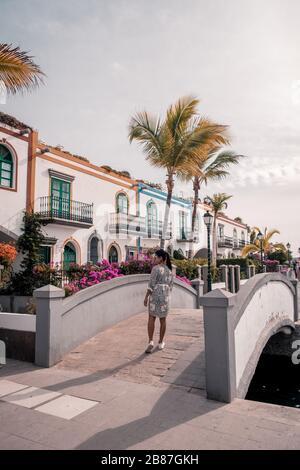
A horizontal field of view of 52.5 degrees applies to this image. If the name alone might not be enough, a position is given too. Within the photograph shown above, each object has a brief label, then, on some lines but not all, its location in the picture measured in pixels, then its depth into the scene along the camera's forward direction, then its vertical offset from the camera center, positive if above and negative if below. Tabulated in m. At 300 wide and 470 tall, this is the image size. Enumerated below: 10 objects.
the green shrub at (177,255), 24.80 +0.64
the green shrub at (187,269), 14.90 -0.27
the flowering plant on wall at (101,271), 8.28 -0.23
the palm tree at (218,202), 29.42 +5.97
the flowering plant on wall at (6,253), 9.49 +0.37
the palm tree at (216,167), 20.06 +6.55
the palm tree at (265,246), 28.38 +1.92
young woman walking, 5.40 -0.58
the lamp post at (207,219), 13.07 +1.90
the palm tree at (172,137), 13.49 +5.65
